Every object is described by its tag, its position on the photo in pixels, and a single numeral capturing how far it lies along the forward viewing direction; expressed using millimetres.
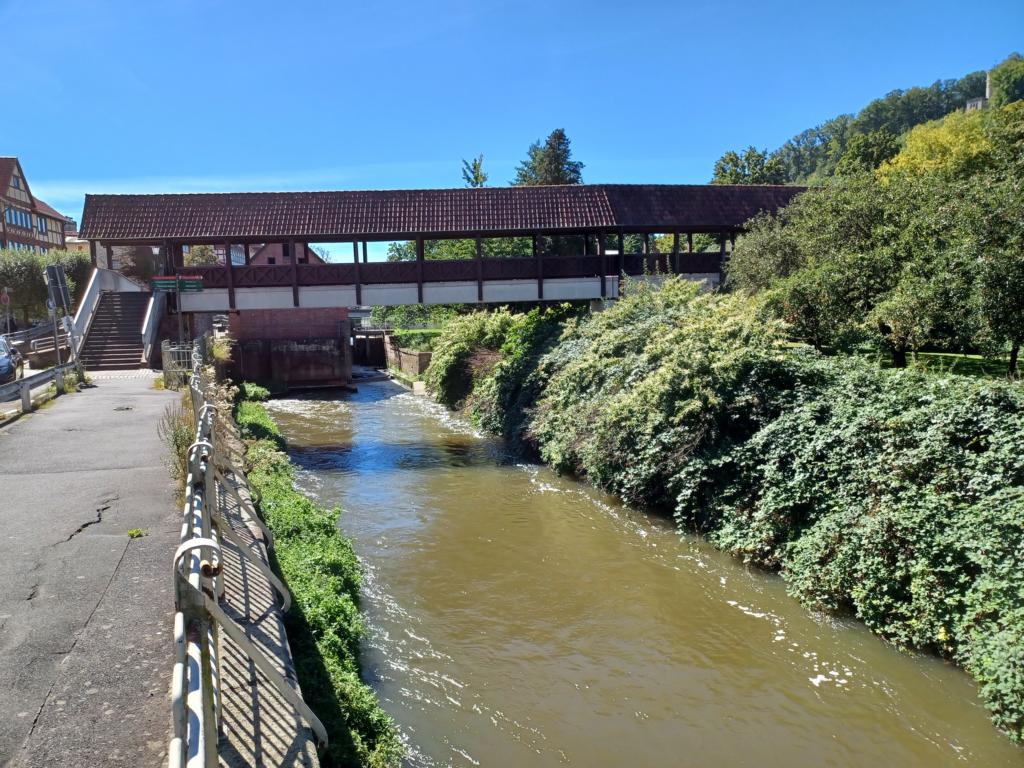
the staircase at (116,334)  20922
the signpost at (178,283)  19969
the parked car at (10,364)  17359
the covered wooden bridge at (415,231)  20812
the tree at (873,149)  37656
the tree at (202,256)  40969
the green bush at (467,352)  24391
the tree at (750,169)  43594
